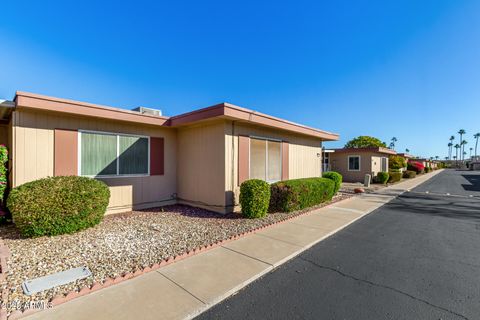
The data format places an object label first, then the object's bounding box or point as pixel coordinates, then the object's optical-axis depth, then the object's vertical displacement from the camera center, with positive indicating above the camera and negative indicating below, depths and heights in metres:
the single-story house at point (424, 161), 39.69 -0.03
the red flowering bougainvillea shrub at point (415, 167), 31.30 -0.93
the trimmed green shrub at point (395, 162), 23.94 -0.16
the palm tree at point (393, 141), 106.62 +10.21
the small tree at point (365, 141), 41.93 +3.97
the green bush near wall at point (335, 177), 10.43 -0.86
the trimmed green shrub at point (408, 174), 24.50 -1.64
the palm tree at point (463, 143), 96.25 +8.39
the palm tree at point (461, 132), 92.51 +13.07
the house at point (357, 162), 18.11 -0.13
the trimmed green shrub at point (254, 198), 6.20 -1.15
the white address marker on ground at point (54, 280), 2.76 -1.74
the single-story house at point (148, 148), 5.35 +0.35
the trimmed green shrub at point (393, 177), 18.86 -1.49
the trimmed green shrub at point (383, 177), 17.58 -1.39
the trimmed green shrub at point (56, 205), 4.29 -1.01
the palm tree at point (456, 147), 99.24 +6.81
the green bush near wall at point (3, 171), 5.25 -0.32
